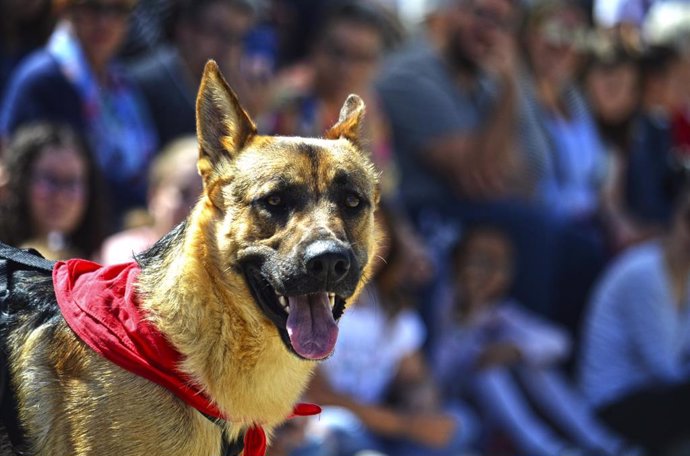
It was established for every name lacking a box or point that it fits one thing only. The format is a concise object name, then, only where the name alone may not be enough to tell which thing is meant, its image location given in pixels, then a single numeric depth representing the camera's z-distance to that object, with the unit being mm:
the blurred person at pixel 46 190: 11945
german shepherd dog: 7773
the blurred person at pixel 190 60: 14820
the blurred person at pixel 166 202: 12391
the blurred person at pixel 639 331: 16547
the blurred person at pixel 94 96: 13344
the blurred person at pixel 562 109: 18172
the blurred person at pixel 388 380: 13750
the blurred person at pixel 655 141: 19703
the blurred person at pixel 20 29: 14379
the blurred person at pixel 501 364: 16016
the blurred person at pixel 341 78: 15227
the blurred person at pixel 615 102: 19391
